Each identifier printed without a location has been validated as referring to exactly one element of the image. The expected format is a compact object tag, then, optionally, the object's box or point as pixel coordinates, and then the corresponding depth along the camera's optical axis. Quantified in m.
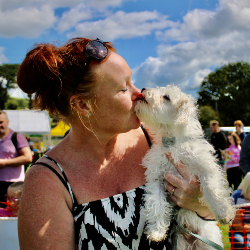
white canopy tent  16.67
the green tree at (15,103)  61.47
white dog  1.86
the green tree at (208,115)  42.65
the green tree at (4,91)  58.53
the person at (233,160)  8.21
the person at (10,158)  4.77
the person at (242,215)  3.38
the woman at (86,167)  1.38
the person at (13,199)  3.30
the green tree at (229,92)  43.56
